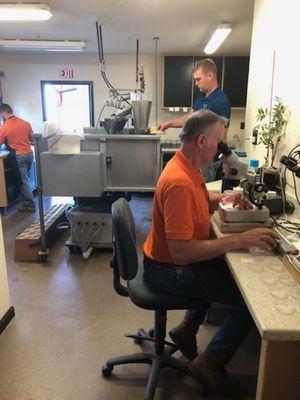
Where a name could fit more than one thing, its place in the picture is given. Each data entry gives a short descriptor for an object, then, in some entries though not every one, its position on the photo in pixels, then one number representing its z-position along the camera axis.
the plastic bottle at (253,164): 2.30
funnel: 3.03
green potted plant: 2.20
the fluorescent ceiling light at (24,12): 3.29
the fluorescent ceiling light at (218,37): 3.93
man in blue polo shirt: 2.96
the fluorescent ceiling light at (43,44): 4.88
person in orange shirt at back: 4.66
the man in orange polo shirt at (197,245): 1.38
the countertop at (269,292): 0.94
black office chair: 1.49
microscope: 1.58
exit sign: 6.00
